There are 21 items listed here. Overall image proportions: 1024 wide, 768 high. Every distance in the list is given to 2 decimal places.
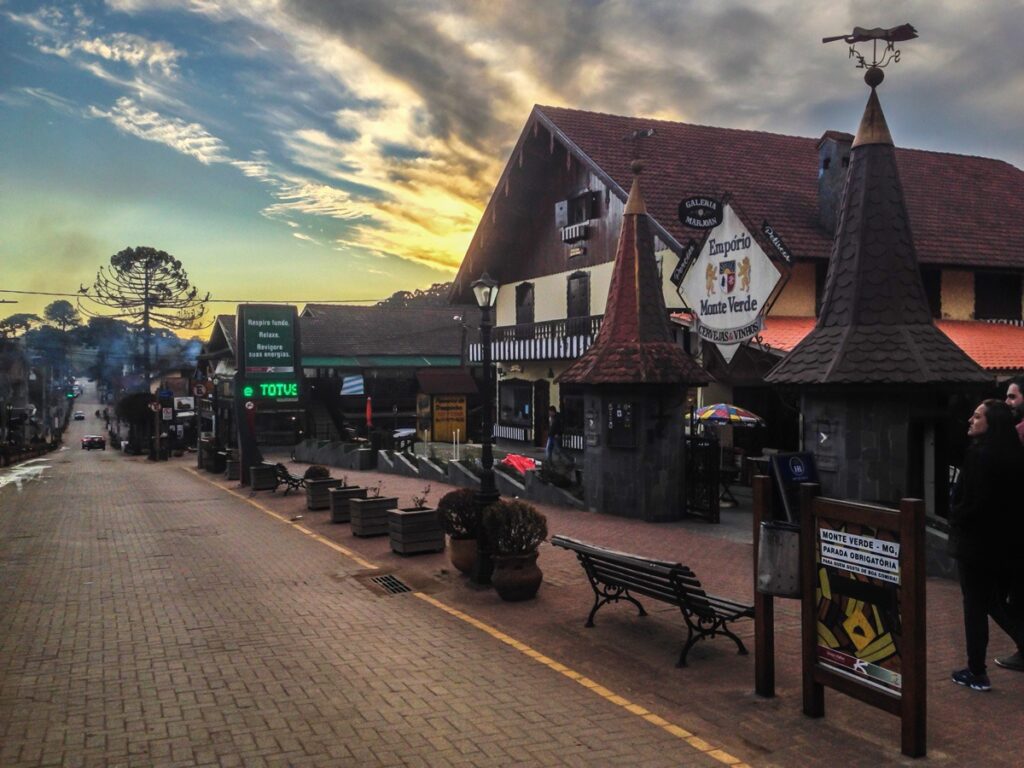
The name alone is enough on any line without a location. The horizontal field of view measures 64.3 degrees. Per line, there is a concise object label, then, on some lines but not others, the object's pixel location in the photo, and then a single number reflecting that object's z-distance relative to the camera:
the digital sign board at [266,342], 25.34
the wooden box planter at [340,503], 15.68
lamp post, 10.00
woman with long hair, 6.08
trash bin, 5.77
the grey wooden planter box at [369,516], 13.88
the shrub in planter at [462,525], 10.39
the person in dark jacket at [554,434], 20.12
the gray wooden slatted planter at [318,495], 17.73
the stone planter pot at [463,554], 10.41
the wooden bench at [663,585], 6.83
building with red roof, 21.53
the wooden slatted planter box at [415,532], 12.12
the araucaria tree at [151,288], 69.81
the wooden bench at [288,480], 20.69
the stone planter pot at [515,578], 9.16
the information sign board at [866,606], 4.93
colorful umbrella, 17.12
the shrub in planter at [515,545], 9.14
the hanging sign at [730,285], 12.41
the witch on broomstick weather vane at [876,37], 10.38
